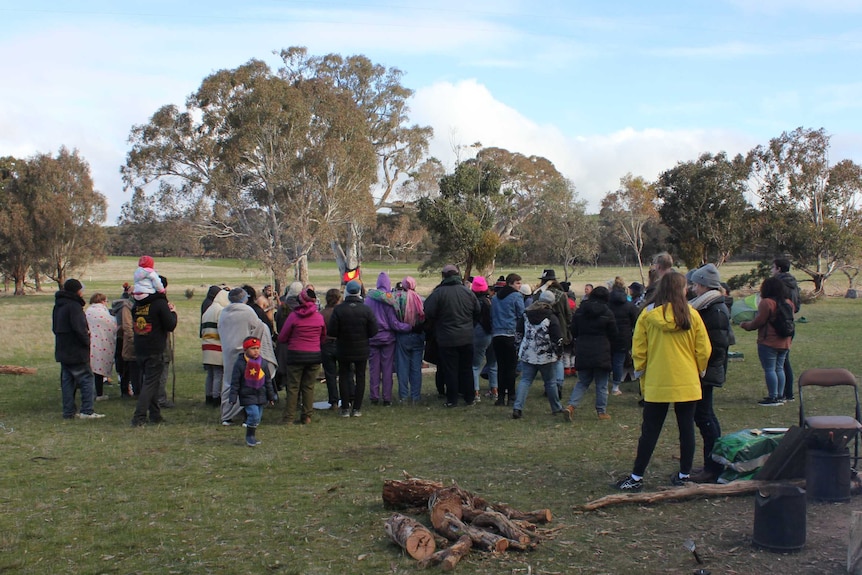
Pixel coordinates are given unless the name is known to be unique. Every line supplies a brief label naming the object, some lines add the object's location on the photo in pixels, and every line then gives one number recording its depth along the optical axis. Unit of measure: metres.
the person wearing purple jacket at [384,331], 11.19
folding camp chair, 5.75
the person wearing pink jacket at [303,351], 9.98
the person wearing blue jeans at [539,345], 9.78
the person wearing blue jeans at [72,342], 10.09
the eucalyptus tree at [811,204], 34.97
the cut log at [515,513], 5.52
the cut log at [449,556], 4.75
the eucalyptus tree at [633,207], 54.28
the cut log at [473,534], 5.01
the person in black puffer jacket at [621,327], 11.69
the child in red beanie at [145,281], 9.88
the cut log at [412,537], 4.92
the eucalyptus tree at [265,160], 42.59
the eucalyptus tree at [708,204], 35.66
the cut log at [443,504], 5.22
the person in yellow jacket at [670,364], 6.32
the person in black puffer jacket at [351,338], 10.45
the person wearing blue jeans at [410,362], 11.45
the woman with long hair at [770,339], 10.26
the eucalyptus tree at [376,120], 53.81
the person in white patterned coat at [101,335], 11.69
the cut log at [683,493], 5.99
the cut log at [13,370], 15.20
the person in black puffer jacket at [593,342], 9.45
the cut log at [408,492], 5.69
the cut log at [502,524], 5.11
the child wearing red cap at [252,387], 8.62
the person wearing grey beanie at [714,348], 6.69
